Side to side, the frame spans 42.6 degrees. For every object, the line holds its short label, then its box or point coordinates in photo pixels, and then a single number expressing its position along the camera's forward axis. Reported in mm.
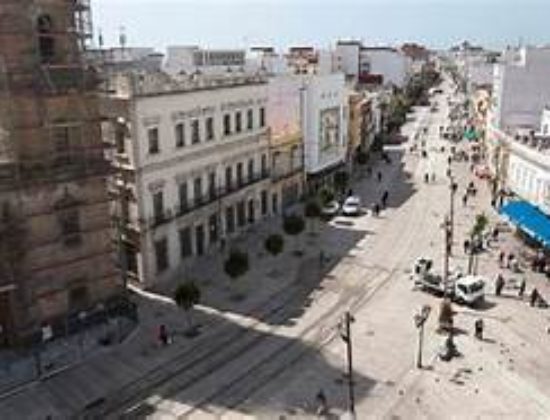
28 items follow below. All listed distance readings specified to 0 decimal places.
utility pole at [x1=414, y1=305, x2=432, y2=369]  30688
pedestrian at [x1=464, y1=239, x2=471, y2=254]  48438
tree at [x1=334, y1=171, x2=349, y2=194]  67062
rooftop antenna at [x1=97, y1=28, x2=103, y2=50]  34688
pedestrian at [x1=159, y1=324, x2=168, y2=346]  33188
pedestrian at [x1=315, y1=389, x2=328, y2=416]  27188
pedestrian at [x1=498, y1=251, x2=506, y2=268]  45719
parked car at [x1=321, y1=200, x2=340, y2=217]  57625
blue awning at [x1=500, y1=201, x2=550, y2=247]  45219
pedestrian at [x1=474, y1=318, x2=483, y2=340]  34125
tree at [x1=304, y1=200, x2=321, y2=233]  51750
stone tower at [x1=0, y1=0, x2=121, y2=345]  30438
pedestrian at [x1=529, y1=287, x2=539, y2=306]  38406
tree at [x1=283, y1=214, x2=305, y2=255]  47969
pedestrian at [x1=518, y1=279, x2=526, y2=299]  39938
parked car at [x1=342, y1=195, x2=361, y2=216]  58531
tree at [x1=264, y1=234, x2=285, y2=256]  43781
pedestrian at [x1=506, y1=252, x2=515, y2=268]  45109
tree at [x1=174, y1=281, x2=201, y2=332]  34125
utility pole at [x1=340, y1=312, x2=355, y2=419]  25236
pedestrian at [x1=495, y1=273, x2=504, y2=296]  40188
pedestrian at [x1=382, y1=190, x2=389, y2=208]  61872
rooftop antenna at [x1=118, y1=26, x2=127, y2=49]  48031
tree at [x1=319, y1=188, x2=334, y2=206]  56156
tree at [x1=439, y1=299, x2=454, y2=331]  34688
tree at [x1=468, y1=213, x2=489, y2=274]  45406
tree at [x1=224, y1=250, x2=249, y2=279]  39250
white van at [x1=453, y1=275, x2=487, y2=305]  38312
